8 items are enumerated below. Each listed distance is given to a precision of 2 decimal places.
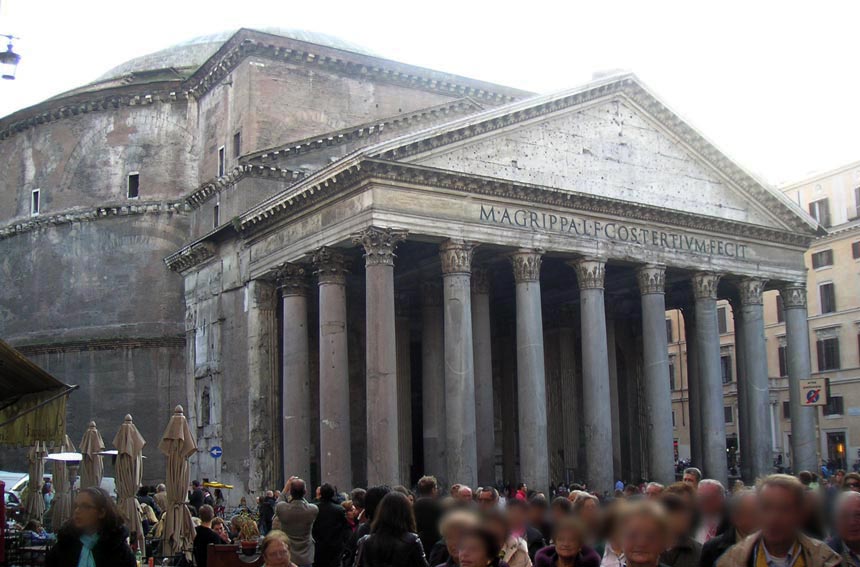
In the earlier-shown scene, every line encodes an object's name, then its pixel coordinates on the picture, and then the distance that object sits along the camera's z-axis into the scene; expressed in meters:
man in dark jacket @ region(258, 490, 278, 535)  16.41
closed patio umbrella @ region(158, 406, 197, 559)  13.93
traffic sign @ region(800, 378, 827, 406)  18.50
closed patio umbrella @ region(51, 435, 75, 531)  17.41
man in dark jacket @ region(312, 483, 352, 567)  10.02
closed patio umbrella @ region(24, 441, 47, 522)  19.91
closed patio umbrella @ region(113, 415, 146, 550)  14.45
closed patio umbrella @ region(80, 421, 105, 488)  16.39
